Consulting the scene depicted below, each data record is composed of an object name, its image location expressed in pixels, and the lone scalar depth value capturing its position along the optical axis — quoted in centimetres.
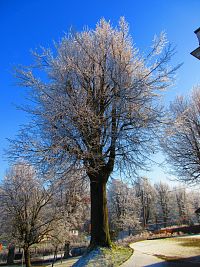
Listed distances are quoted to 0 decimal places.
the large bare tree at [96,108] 977
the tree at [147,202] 5659
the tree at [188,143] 1922
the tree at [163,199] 6112
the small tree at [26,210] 2050
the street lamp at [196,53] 1081
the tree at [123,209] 4134
